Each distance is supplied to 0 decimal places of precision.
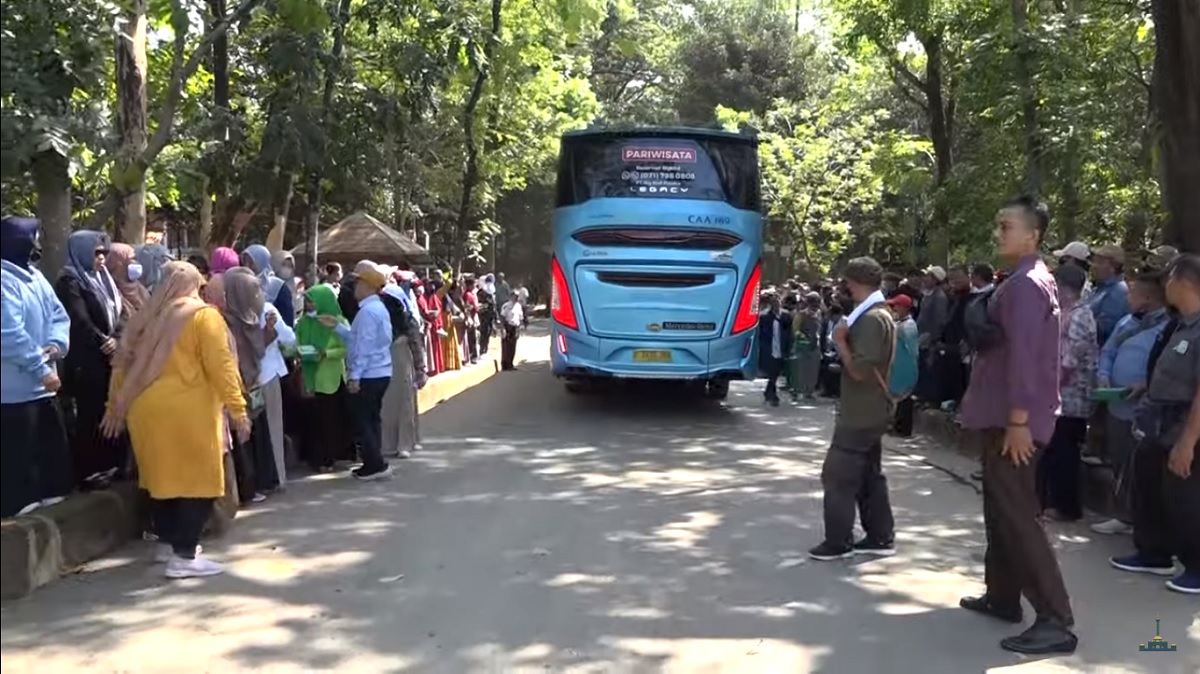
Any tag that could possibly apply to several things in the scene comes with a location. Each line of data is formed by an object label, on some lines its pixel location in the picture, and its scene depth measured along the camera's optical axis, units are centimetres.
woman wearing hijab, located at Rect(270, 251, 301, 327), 1005
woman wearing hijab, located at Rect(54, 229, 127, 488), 709
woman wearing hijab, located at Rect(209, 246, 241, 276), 817
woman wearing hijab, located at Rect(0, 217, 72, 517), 458
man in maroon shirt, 536
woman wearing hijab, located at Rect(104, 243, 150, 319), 764
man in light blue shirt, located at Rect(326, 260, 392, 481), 941
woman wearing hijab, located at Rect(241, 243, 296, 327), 886
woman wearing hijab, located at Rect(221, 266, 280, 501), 791
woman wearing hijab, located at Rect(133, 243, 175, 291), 819
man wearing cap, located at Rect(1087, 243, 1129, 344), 877
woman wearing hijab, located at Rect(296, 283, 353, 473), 953
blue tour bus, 1382
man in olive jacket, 677
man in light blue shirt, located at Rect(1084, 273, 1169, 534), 726
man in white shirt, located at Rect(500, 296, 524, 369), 2083
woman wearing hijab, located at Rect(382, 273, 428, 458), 1039
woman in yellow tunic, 612
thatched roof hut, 2111
